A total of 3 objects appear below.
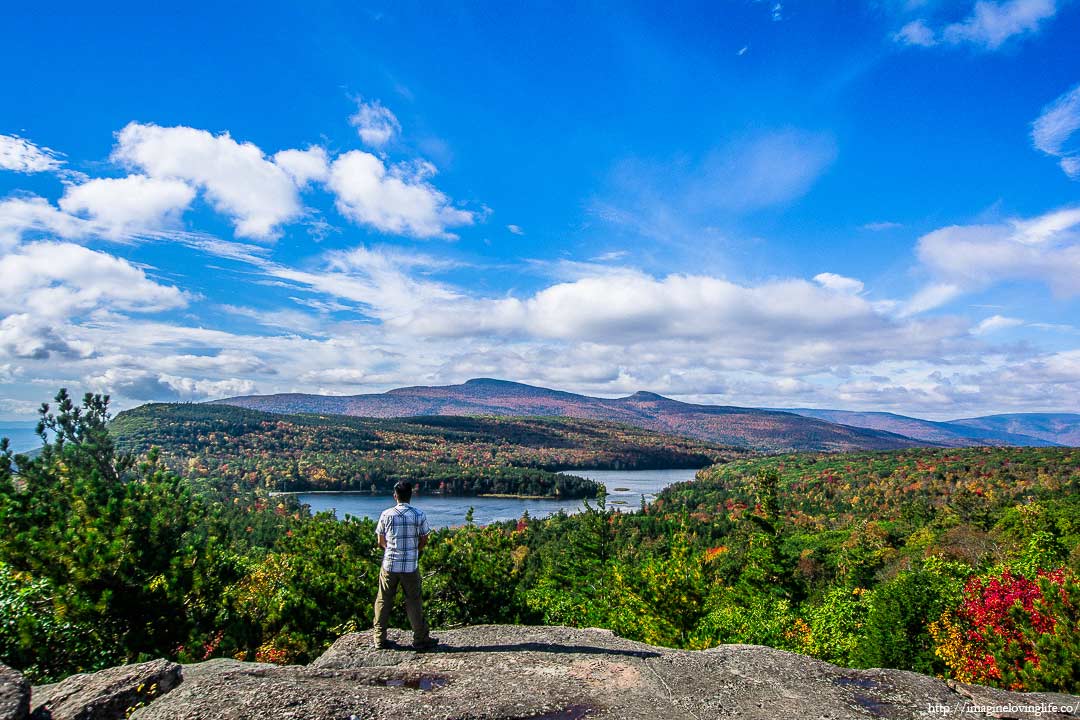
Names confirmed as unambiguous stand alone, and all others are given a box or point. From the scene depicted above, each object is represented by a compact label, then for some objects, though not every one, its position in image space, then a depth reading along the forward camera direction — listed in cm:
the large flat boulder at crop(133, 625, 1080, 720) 623
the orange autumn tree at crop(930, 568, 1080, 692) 1038
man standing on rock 831
